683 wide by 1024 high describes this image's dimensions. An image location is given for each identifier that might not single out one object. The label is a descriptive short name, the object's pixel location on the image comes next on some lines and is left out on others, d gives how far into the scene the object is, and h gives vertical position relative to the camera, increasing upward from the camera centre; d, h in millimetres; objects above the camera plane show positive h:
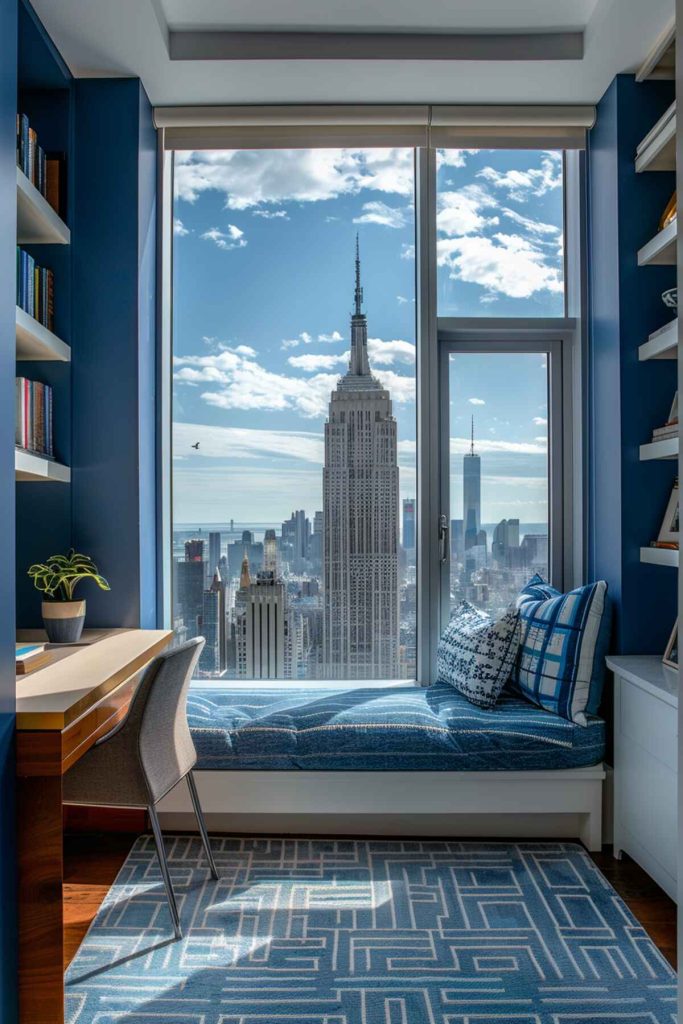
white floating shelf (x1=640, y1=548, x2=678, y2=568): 2432 -115
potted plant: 2381 -234
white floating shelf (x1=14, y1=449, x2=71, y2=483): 2286 +175
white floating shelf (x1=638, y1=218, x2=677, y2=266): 2461 +957
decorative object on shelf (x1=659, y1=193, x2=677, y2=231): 2541 +1096
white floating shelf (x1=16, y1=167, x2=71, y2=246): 2297 +1023
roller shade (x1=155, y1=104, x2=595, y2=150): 2898 +1588
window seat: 2531 -758
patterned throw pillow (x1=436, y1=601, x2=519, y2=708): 2713 -504
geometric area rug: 1758 -1148
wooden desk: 1530 -698
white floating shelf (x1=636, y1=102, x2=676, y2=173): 2400 +1302
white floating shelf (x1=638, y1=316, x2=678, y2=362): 2420 +610
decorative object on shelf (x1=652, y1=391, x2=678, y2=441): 2480 +323
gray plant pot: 2375 -320
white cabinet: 2143 -760
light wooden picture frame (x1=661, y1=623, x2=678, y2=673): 2434 -442
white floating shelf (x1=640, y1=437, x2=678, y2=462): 2422 +251
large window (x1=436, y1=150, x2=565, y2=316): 3115 +1228
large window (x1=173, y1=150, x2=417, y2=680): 3125 +457
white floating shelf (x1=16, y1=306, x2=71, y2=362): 2301 +603
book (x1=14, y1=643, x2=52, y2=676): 1895 -372
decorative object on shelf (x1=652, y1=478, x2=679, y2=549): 2600 -15
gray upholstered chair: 1983 -659
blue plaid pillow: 2602 -468
